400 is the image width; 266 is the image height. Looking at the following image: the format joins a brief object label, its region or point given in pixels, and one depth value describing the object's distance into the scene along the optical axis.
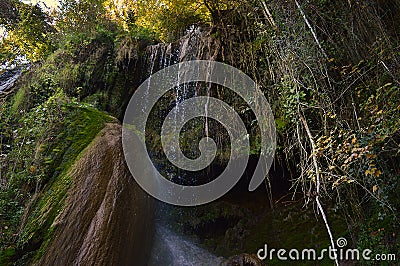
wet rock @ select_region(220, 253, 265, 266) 3.92
